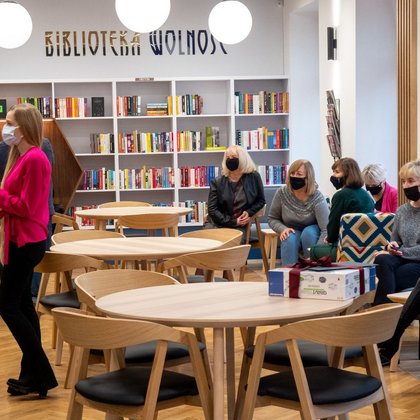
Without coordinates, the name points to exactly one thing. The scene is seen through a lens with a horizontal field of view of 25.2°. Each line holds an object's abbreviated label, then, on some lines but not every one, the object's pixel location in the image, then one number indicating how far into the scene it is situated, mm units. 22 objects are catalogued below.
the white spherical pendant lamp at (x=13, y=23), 10039
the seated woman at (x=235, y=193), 9164
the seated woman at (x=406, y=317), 5824
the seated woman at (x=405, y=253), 6555
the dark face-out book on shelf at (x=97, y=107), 11953
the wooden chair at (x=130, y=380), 3305
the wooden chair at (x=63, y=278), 5387
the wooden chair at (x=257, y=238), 9234
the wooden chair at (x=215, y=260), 5387
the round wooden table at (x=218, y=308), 3447
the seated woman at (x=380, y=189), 8242
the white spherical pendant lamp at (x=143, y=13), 8719
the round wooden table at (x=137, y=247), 5660
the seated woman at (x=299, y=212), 8320
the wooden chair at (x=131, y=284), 4188
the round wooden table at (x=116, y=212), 8562
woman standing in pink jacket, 5055
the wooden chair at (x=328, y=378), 3318
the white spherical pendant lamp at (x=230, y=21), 10000
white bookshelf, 12062
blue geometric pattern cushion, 7367
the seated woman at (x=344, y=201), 7719
